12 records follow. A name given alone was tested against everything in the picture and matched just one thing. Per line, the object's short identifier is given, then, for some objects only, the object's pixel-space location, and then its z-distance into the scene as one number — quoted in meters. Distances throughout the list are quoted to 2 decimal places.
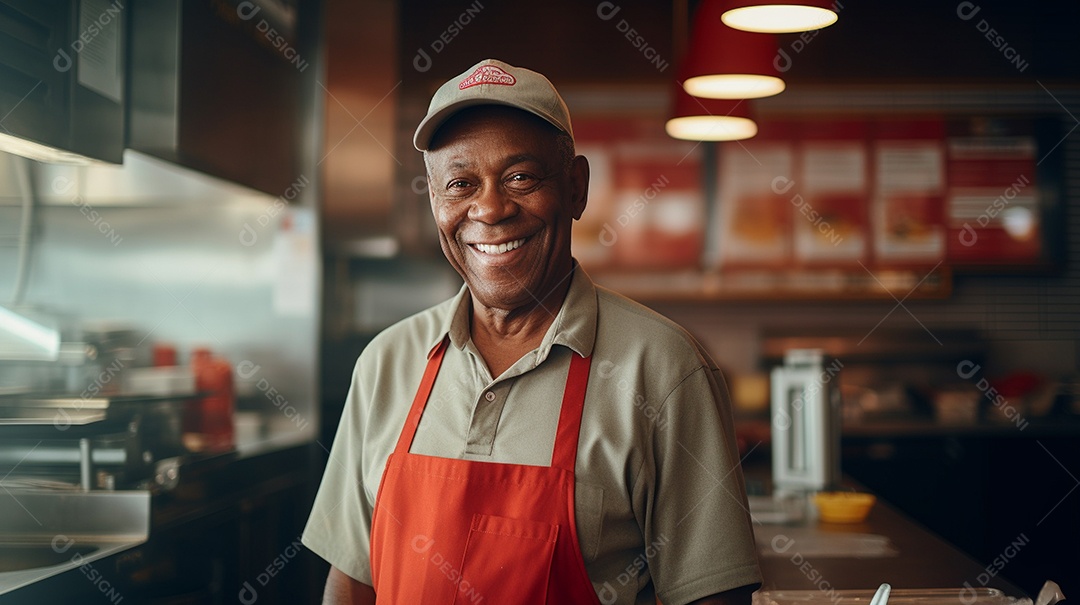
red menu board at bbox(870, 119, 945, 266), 5.23
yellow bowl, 2.62
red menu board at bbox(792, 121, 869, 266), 5.25
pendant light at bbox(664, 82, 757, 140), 3.21
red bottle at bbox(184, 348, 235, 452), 3.41
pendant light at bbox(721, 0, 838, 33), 2.29
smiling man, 1.47
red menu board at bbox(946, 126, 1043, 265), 5.21
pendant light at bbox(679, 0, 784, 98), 2.75
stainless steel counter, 2.12
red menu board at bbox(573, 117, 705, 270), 5.27
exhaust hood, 2.08
